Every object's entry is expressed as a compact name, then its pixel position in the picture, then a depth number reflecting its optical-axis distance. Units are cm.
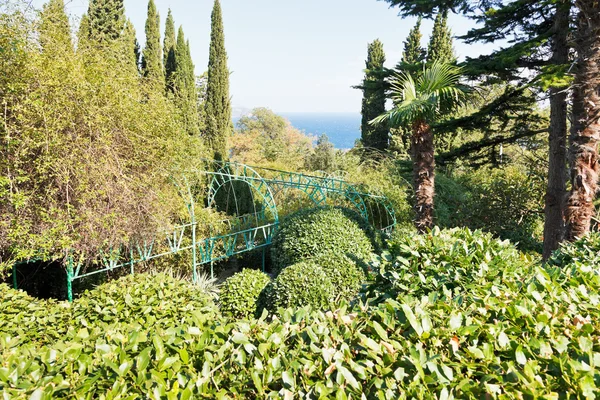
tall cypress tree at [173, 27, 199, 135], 1168
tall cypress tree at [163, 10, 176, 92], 1468
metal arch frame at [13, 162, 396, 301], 506
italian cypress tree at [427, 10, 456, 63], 1274
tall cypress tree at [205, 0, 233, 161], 1224
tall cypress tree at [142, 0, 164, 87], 1252
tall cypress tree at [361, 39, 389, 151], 1611
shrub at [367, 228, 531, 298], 256
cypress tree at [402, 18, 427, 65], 1620
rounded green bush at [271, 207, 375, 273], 583
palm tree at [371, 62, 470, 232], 489
